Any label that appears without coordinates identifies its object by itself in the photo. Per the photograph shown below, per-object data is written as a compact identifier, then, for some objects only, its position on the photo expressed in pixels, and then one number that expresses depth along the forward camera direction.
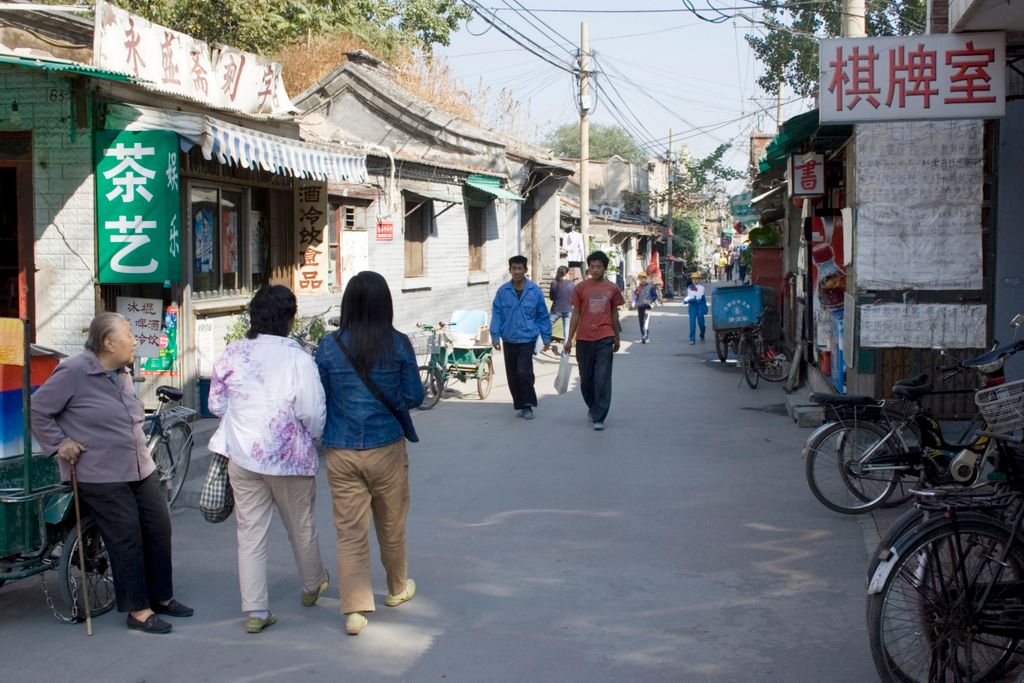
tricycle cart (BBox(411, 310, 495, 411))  13.64
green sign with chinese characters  9.04
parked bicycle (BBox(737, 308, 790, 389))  16.16
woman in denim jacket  5.52
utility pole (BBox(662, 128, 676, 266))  46.36
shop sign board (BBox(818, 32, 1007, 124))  8.09
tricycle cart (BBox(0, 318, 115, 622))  5.38
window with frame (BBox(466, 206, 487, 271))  22.92
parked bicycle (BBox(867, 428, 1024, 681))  4.26
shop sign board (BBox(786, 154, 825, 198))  13.15
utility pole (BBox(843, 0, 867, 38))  11.91
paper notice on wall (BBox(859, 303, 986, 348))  9.77
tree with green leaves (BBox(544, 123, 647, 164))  85.19
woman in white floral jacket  5.40
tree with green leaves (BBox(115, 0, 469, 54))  21.30
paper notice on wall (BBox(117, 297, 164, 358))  9.62
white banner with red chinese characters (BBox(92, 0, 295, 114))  9.22
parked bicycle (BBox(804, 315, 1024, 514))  7.08
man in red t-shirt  11.77
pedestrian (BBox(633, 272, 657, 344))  23.55
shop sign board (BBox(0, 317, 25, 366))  5.36
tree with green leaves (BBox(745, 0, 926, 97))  26.81
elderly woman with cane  5.34
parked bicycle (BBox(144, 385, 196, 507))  7.42
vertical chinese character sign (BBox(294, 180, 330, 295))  12.72
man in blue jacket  12.54
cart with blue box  18.73
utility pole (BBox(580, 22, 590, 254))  27.78
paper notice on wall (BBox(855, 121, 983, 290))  9.56
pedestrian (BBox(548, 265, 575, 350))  21.39
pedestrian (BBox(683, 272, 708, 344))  23.48
